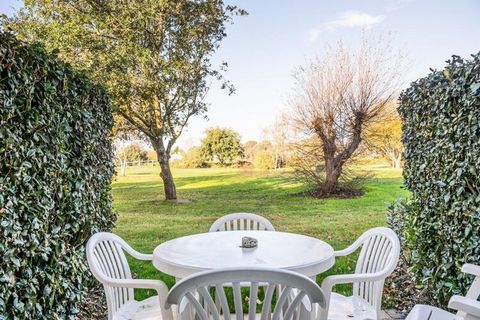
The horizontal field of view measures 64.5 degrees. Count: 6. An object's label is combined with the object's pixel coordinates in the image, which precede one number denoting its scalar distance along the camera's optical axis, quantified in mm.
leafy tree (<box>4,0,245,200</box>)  5234
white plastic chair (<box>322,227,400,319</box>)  1950
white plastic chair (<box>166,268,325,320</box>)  1323
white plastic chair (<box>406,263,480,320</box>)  1794
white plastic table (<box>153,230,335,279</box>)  1886
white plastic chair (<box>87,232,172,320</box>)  1927
